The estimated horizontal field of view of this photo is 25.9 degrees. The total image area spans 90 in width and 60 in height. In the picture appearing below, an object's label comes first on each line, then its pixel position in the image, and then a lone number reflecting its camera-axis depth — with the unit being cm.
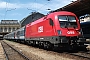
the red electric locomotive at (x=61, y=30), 1525
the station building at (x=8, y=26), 11744
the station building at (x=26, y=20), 11994
